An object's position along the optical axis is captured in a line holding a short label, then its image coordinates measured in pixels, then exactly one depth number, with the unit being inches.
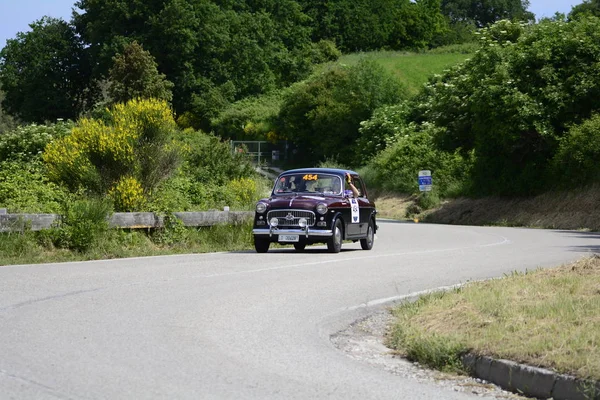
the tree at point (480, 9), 5561.0
